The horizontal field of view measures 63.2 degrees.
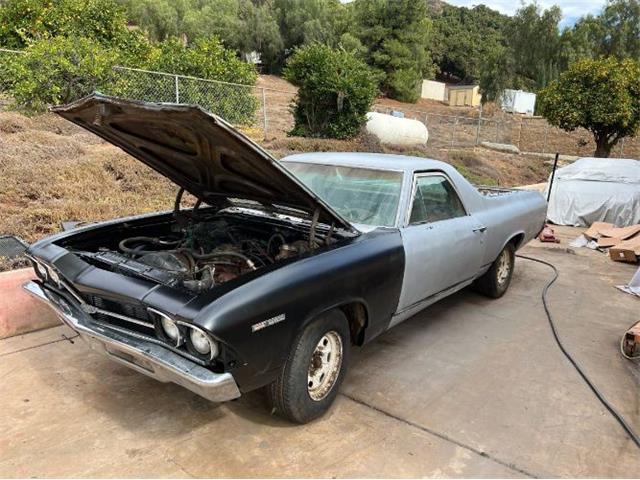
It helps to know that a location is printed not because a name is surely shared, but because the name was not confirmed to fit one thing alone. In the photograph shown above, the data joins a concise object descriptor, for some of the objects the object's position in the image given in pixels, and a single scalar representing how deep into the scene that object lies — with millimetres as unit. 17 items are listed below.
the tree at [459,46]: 68250
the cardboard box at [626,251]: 7553
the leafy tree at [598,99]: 16609
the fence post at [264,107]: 12602
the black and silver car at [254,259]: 2582
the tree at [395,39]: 41688
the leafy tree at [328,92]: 12750
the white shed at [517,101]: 37281
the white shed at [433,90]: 52531
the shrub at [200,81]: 10469
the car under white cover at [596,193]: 10172
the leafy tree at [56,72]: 9266
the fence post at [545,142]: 26781
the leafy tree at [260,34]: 42375
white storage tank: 14789
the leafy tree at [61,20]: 13367
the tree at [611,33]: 37656
